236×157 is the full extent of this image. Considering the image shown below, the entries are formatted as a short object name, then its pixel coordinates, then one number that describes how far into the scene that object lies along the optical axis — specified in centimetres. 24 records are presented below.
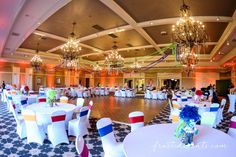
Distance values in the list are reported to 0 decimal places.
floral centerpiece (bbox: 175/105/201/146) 185
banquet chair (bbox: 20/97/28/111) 591
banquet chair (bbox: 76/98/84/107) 570
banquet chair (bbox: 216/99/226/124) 600
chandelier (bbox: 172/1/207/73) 482
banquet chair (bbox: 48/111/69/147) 377
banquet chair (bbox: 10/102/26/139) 427
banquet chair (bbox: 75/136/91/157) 157
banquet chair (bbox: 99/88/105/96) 1895
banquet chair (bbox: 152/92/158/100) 1563
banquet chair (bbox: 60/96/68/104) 631
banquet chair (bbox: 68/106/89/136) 423
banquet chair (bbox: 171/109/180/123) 335
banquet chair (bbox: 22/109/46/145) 384
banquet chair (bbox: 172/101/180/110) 520
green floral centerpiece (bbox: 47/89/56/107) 479
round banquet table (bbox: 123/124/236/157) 162
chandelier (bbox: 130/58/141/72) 1812
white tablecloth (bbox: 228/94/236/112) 877
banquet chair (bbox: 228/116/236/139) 251
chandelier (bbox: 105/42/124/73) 1070
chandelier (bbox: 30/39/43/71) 1284
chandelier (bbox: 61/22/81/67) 777
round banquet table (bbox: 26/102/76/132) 412
